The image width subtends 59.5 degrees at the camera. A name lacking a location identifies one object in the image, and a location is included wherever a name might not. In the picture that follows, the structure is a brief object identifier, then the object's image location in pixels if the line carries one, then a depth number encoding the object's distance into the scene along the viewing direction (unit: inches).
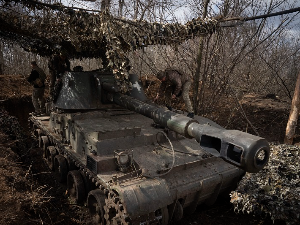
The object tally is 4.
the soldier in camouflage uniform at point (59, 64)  320.2
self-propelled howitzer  139.9
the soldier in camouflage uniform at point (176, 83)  332.8
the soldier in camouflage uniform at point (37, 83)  393.4
